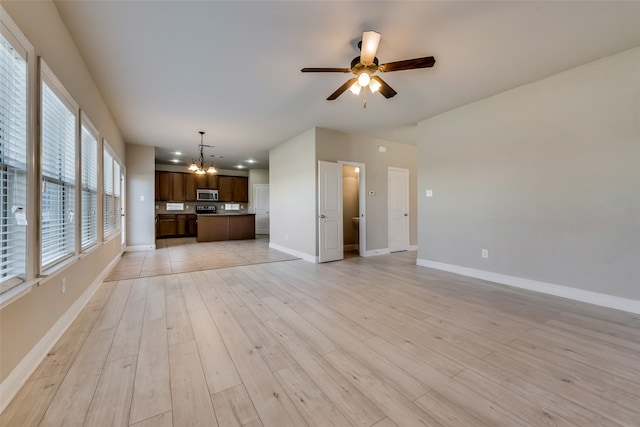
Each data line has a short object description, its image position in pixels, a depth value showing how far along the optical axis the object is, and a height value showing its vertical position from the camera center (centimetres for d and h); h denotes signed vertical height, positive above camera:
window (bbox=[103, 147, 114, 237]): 409 +40
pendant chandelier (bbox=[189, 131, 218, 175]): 648 +117
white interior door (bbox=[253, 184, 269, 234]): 1052 +36
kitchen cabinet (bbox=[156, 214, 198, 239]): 884 -35
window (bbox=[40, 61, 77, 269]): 192 +37
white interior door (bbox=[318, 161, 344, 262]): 502 +5
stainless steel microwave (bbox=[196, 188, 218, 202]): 962 +76
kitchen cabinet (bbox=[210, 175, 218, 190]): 981 +126
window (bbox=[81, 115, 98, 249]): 294 +39
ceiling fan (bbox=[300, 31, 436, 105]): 216 +137
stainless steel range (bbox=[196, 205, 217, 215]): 982 +24
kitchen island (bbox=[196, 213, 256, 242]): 802 -38
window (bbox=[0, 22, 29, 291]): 143 +34
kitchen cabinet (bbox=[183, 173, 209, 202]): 942 +114
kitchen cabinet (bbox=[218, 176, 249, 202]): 1006 +105
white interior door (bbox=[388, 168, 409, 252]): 607 +12
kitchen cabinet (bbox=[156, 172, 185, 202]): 898 +101
